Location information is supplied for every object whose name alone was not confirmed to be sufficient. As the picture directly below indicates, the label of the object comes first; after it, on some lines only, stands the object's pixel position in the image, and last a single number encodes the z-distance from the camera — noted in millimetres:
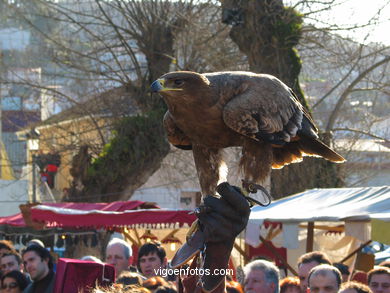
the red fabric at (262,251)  20553
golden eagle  6916
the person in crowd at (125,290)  5623
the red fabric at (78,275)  8531
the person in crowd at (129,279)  9472
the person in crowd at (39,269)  10694
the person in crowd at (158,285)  8946
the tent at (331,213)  13490
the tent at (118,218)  18473
